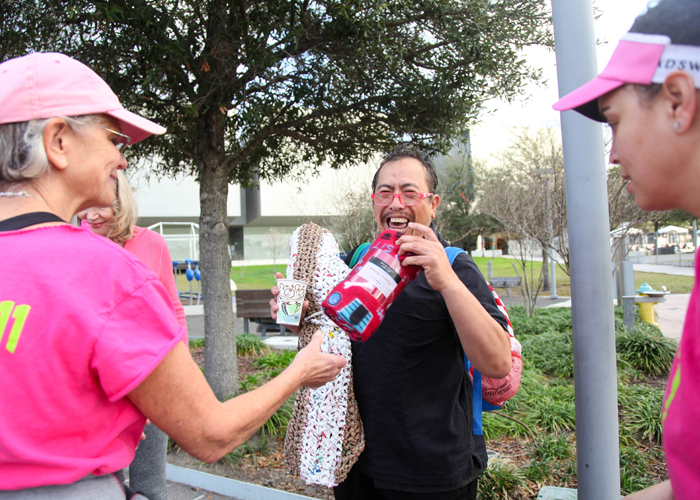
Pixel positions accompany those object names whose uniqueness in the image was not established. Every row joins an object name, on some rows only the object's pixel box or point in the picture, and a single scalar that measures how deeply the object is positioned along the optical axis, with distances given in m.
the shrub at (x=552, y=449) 3.94
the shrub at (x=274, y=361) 6.80
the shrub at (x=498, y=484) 3.41
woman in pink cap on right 0.88
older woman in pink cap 1.00
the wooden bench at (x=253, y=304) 9.87
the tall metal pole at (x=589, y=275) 2.15
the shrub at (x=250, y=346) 8.07
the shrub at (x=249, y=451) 4.21
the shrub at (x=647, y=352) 6.43
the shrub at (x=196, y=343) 8.97
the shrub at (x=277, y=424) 4.69
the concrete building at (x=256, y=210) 24.53
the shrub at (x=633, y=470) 3.40
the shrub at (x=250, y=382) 5.78
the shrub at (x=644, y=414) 4.26
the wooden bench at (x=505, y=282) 14.55
